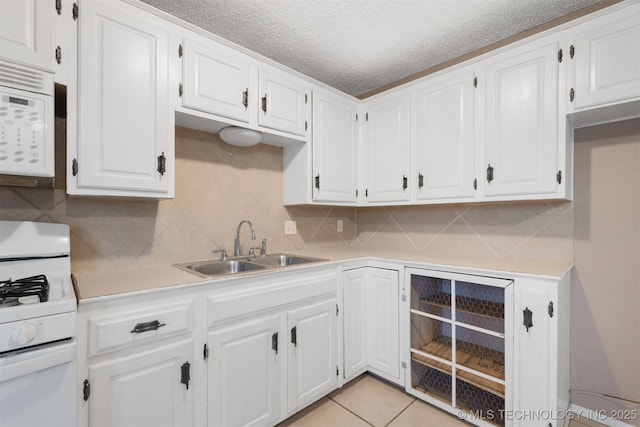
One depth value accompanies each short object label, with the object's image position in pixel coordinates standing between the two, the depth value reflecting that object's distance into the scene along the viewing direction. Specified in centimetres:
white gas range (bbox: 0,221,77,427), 81
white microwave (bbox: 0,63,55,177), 105
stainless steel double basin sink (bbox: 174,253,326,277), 186
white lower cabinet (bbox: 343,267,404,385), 198
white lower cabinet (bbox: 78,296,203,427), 108
